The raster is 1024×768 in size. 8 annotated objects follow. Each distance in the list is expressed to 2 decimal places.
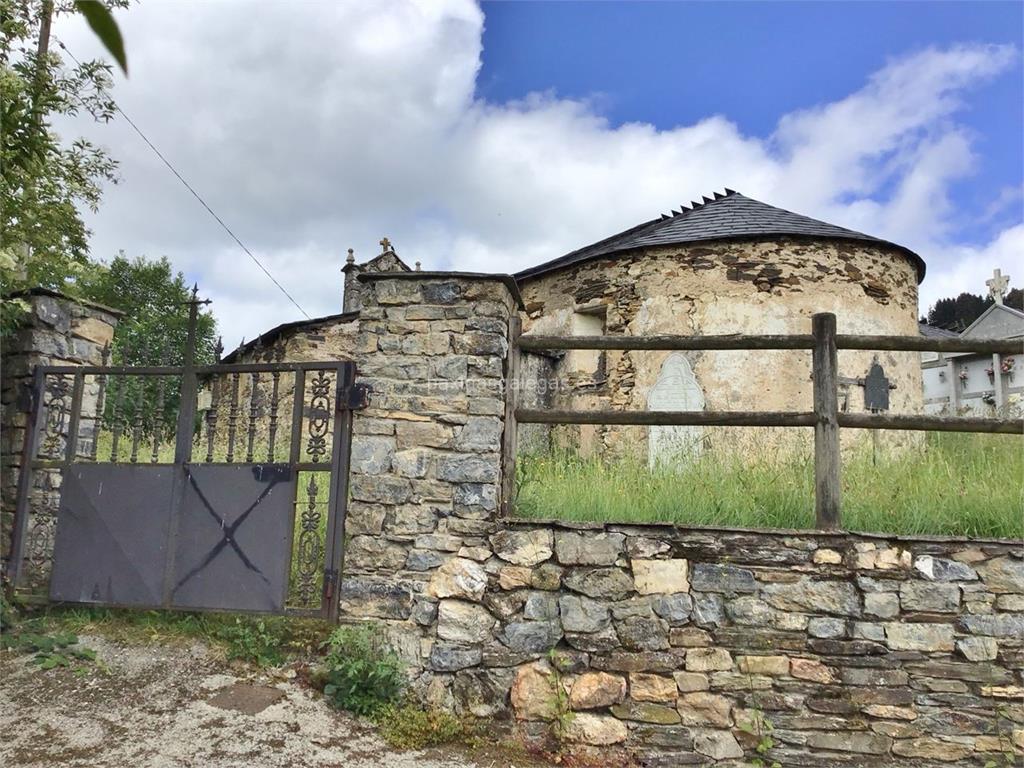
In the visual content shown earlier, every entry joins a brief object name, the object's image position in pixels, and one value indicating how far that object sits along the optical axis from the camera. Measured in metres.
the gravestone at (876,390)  8.38
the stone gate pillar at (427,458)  3.50
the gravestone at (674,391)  8.26
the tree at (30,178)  4.08
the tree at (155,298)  22.67
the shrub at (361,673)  3.36
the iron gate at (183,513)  3.74
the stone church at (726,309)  8.23
